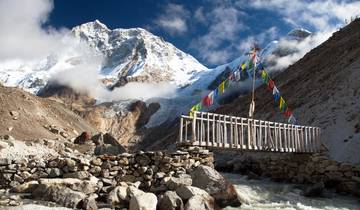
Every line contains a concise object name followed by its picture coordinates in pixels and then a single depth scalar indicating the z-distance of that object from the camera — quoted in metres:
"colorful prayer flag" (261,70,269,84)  28.14
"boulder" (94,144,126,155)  35.94
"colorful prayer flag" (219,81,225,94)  24.68
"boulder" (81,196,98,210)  14.46
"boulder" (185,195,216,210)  15.24
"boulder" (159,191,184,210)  15.16
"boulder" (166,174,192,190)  16.56
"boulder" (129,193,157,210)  14.59
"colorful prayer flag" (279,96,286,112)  28.59
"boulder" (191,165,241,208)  17.14
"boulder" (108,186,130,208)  15.47
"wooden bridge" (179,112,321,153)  20.38
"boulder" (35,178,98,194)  16.30
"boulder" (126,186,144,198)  15.66
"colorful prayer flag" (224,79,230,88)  25.14
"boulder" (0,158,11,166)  20.20
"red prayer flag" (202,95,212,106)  22.93
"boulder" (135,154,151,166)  18.17
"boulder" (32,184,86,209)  14.77
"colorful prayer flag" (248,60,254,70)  27.16
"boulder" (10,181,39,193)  17.41
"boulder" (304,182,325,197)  23.77
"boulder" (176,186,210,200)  15.77
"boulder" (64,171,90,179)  17.59
